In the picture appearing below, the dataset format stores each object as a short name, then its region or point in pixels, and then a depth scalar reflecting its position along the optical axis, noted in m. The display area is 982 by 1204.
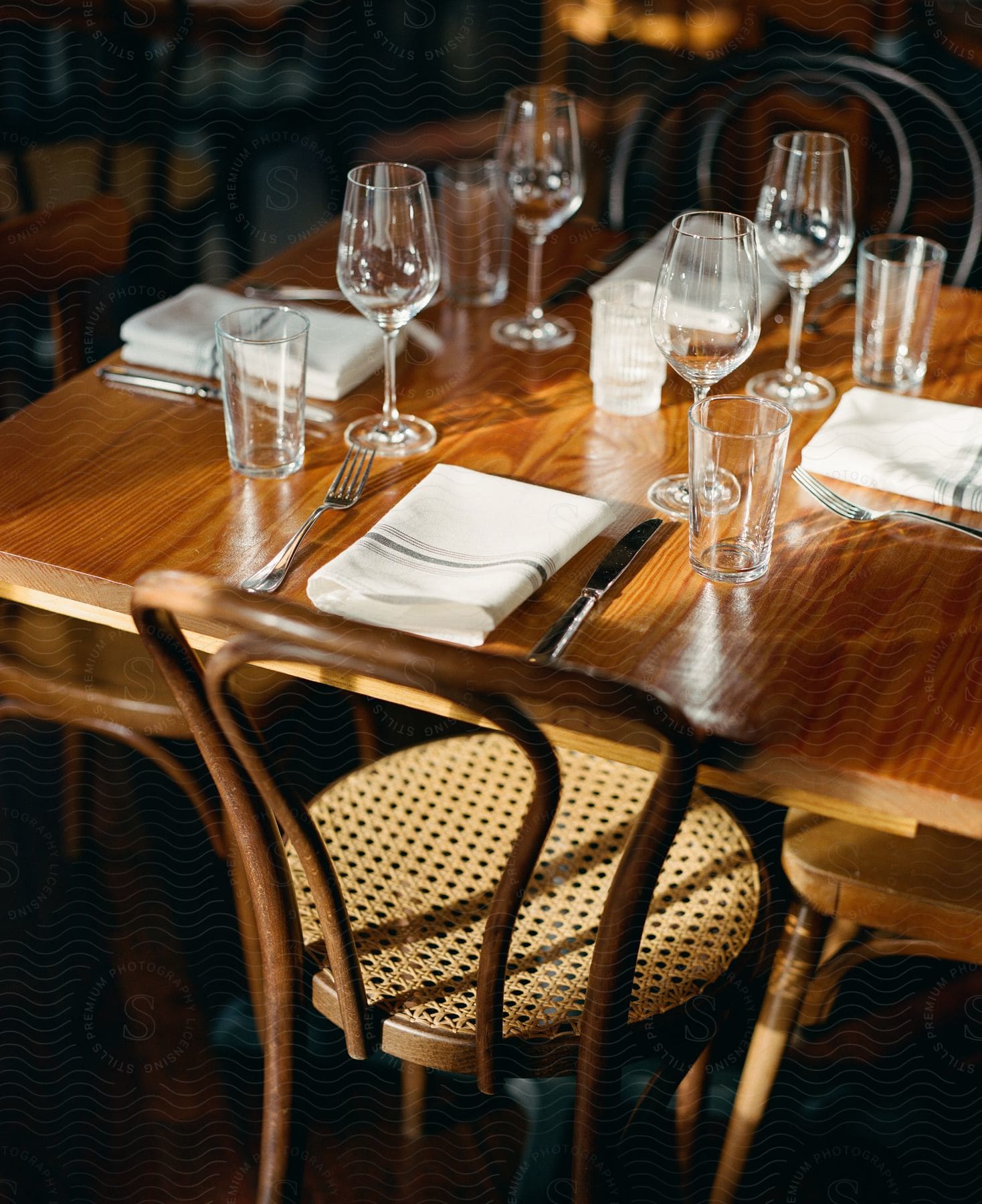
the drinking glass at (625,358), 1.14
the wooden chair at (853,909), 0.98
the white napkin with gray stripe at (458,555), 0.87
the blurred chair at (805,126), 1.61
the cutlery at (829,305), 1.36
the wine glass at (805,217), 1.17
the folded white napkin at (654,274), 1.37
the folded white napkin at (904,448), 1.04
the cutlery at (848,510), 1.00
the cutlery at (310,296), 1.35
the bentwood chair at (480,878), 0.67
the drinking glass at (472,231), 1.41
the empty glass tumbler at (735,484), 0.91
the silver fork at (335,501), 0.92
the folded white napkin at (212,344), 1.20
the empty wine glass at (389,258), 1.08
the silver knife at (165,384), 1.21
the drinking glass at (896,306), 1.21
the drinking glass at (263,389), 1.04
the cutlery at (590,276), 1.44
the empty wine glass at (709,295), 0.98
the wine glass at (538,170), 1.32
